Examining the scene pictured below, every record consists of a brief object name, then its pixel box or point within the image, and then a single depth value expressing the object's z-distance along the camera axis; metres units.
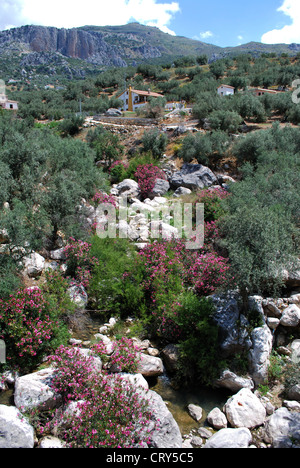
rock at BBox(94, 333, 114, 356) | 7.40
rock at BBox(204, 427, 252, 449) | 5.41
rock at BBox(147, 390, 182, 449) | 5.48
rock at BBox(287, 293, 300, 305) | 8.40
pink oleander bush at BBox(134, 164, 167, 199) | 17.56
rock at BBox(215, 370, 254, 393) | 6.84
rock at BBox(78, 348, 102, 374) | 6.62
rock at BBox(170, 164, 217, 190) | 17.12
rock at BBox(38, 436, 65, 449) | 5.30
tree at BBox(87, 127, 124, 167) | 20.50
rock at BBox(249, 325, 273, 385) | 7.02
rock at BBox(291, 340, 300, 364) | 7.09
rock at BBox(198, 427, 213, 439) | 5.89
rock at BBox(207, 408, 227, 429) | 6.08
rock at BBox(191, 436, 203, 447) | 5.71
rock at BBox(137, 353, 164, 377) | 7.13
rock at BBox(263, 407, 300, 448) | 5.53
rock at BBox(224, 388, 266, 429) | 6.04
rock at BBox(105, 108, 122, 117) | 31.69
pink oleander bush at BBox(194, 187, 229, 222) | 13.05
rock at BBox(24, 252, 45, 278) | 9.30
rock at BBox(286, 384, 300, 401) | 6.54
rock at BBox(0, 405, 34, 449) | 5.21
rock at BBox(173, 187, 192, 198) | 16.75
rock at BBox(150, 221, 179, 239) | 11.99
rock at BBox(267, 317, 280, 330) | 7.86
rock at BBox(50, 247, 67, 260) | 10.62
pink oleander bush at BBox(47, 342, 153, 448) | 5.33
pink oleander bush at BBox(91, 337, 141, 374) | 6.93
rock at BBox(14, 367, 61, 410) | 5.96
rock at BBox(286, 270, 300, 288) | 8.59
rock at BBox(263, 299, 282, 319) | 8.09
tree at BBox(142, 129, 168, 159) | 20.73
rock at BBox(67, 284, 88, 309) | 9.02
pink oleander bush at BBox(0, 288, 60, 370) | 6.86
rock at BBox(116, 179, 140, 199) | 17.38
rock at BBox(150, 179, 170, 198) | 17.33
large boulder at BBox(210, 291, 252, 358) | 7.48
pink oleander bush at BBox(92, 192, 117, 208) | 14.98
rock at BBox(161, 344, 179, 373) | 7.44
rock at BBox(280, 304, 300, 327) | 7.81
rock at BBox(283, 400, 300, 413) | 6.28
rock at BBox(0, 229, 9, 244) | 9.32
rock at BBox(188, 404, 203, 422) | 6.34
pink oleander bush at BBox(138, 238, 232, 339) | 8.30
